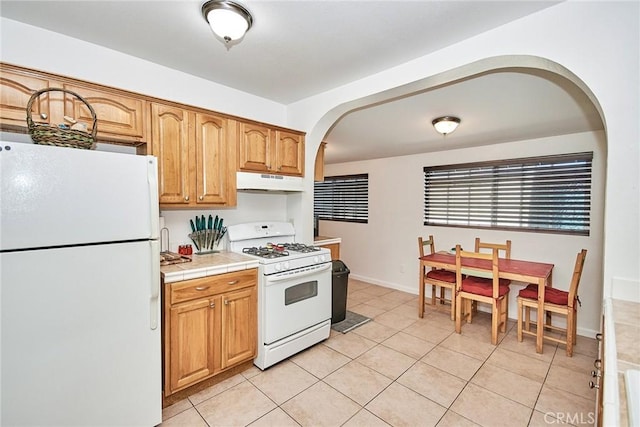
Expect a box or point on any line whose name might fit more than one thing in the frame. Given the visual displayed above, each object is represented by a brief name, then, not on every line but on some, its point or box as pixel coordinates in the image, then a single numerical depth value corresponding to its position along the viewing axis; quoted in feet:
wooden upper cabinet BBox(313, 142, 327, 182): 12.05
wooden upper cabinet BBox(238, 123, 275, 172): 8.69
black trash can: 11.23
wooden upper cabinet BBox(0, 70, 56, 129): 5.34
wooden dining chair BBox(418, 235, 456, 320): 11.82
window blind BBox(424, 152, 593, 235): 11.30
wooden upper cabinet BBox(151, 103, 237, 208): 7.21
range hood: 8.66
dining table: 9.60
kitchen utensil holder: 8.83
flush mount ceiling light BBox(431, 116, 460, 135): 9.77
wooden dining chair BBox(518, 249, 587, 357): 9.15
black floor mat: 10.92
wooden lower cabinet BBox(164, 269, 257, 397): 6.51
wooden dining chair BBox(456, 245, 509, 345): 10.06
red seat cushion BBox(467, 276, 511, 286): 11.33
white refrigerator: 4.44
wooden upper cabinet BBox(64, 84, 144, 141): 6.07
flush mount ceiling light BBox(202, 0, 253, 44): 5.32
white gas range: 7.89
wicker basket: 4.92
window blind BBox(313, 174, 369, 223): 18.66
